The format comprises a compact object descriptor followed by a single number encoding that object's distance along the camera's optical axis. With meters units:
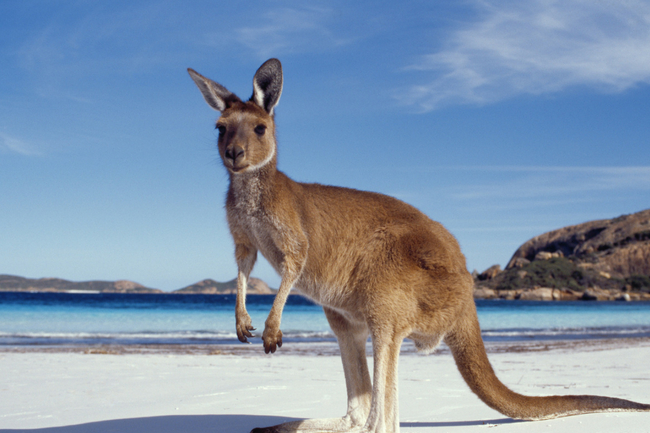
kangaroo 2.91
